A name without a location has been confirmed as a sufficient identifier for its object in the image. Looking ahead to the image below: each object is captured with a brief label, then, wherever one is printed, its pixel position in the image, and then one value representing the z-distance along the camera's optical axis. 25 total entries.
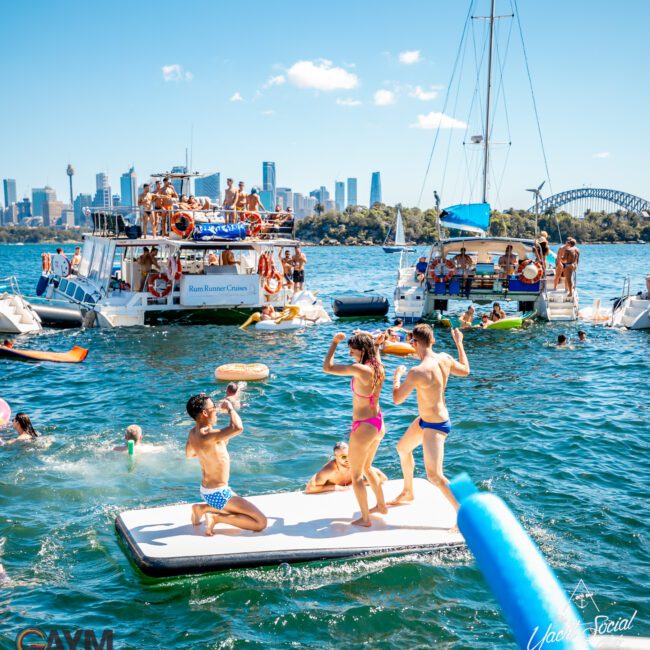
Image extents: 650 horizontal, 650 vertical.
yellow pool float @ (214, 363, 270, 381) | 16.11
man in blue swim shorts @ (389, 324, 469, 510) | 7.45
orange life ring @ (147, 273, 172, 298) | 24.02
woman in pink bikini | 7.17
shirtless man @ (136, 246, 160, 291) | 24.72
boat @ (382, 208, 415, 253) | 97.28
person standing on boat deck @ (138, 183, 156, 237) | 24.95
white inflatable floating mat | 7.18
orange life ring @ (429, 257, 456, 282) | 24.30
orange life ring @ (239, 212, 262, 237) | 25.28
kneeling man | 7.14
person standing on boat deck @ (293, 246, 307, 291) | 27.55
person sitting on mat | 8.72
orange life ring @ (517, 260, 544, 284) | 24.00
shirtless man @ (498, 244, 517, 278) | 24.33
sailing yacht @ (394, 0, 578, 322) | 24.11
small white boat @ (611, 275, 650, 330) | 23.23
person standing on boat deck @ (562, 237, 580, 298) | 24.48
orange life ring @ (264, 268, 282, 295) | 25.45
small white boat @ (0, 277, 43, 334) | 22.86
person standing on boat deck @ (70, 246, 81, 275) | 29.20
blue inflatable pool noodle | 3.27
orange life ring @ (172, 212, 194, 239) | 24.17
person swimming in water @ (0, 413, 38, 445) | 11.62
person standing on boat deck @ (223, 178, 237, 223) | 26.22
